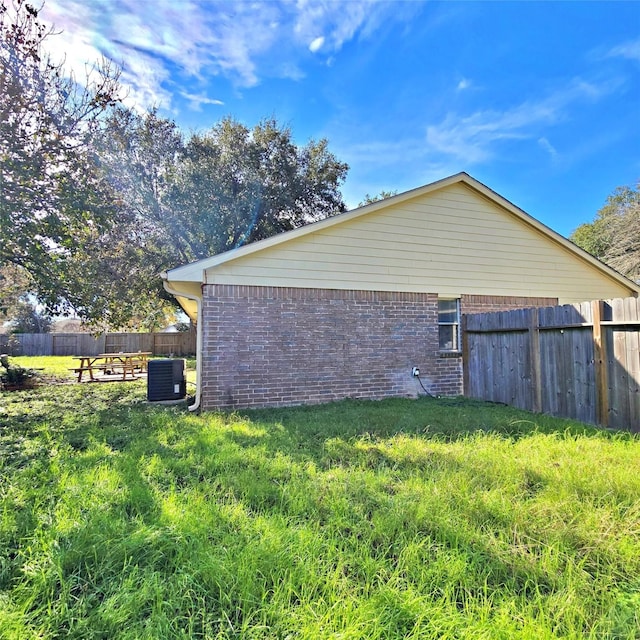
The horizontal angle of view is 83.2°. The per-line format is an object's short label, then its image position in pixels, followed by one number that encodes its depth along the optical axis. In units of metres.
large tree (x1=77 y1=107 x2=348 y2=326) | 17.62
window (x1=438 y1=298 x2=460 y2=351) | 8.38
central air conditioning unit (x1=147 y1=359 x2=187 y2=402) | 8.17
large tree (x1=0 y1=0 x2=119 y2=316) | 6.87
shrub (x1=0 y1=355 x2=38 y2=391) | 10.65
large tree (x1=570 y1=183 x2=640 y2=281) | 17.70
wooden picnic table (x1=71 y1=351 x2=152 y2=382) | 12.42
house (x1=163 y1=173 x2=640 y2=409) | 6.80
